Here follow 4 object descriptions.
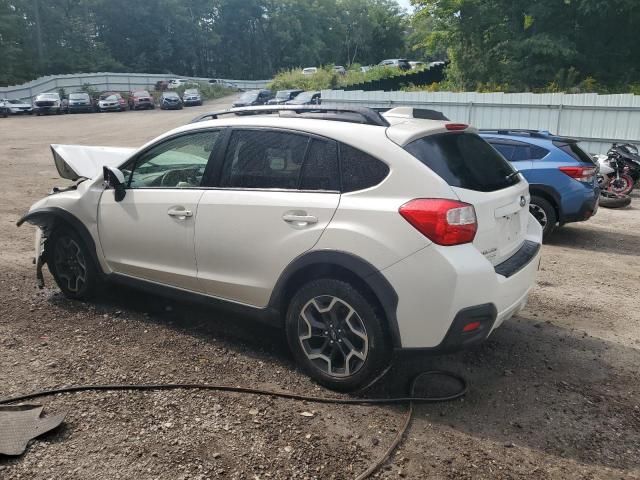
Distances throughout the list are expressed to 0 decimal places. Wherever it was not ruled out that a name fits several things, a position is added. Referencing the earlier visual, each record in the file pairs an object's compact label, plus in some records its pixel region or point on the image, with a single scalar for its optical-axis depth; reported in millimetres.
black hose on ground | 3410
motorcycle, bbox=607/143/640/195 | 10680
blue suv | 7406
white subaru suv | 3150
